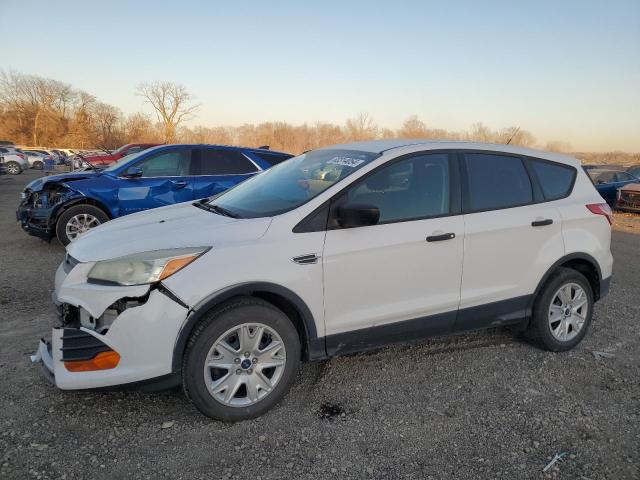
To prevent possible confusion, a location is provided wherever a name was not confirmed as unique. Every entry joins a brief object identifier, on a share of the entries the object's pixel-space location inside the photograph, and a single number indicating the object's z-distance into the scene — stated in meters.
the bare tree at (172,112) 60.06
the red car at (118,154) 14.02
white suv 2.71
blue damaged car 7.22
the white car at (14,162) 29.47
